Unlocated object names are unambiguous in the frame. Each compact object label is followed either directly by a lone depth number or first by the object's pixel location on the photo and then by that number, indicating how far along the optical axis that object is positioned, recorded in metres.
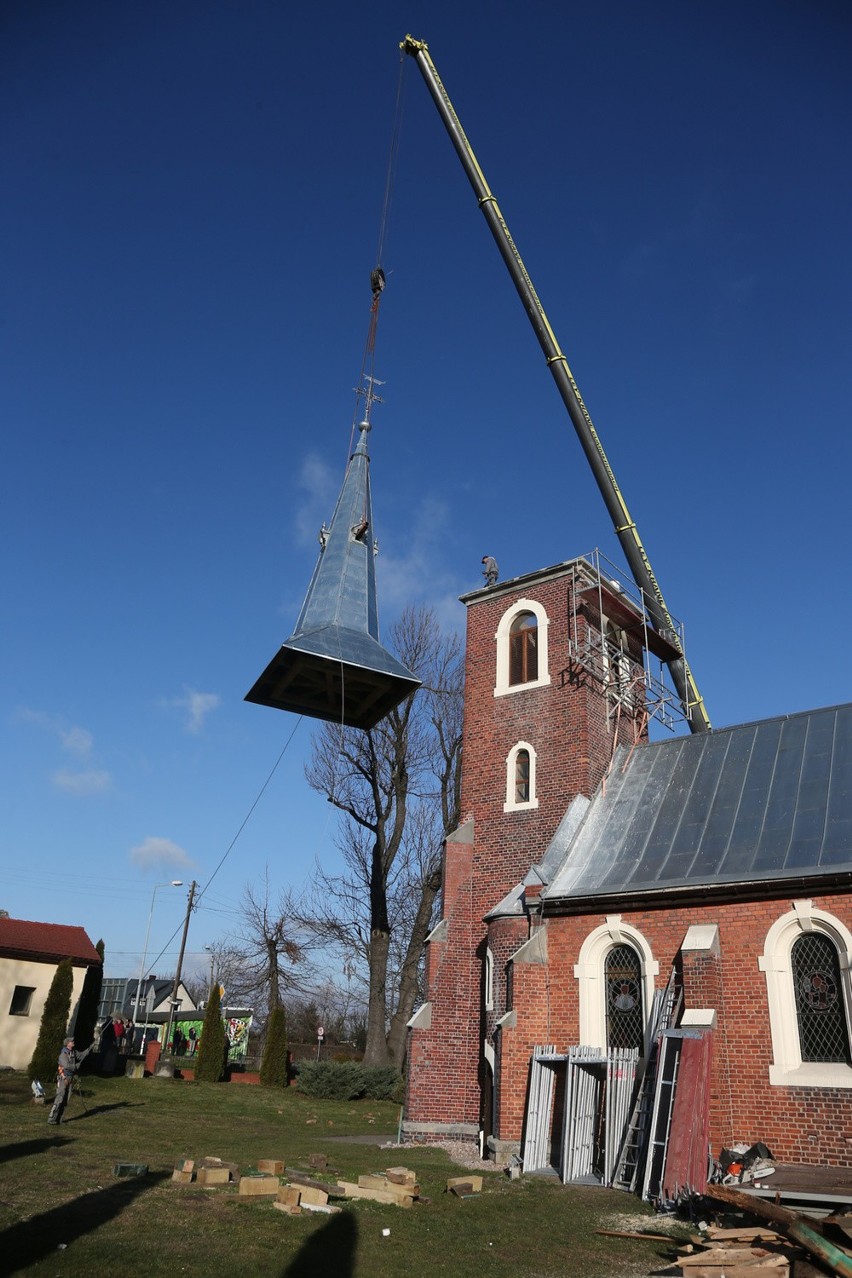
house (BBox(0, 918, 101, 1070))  27.39
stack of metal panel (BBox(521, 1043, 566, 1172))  14.53
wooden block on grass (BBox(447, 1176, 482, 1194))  11.96
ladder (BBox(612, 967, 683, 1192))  12.95
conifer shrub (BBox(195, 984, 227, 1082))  29.67
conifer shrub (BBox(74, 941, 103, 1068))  27.91
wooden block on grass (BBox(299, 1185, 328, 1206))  10.09
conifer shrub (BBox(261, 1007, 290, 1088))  30.31
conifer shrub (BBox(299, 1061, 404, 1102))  27.20
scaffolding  20.27
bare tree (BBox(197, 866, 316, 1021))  42.53
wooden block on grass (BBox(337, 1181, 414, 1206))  10.88
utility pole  38.94
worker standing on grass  16.23
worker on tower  23.09
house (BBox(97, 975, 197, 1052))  55.92
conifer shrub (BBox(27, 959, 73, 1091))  23.48
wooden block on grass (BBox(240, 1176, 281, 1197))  10.14
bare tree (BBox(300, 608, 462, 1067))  29.52
